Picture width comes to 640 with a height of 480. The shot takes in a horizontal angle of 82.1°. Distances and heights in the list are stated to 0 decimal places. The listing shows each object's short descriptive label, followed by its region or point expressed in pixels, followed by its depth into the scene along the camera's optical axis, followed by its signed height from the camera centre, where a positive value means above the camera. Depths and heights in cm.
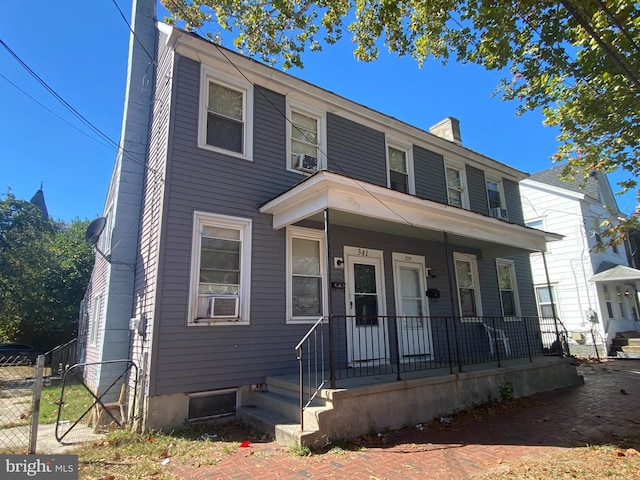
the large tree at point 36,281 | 2005 +282
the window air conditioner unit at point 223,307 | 591 +33
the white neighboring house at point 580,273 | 1449 +184
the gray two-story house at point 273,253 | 559 +138
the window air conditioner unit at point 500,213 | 1150 +333
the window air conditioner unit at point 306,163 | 753 +330
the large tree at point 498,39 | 591 +495
